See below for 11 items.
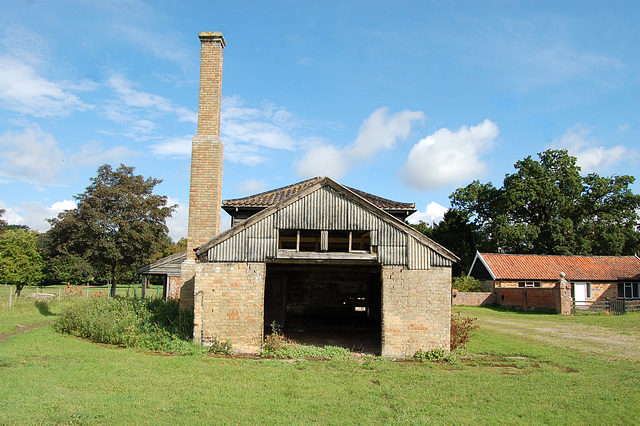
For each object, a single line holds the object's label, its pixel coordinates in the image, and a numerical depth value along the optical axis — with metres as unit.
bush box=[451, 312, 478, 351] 13.66
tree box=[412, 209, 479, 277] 49.16
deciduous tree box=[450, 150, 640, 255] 45.28
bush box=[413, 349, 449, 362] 12.32
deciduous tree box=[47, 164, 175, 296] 27.97
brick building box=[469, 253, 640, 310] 36.84
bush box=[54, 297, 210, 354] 13.42
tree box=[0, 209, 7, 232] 37.99
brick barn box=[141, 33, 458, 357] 12.64
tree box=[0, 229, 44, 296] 28.08
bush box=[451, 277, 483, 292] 38.43
